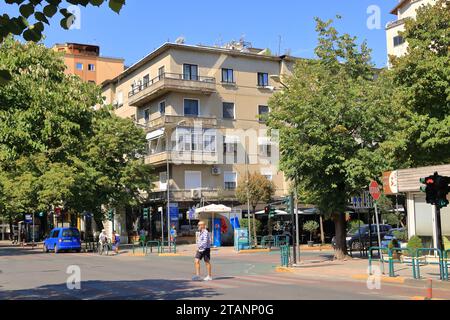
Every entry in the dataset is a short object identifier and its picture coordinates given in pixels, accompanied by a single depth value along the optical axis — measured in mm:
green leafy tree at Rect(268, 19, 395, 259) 23522
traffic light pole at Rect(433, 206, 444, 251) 15969
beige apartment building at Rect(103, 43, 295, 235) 50219
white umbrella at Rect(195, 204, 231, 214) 39778
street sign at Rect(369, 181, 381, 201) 18641
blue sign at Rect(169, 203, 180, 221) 39844
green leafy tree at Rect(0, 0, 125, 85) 6465
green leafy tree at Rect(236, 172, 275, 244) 40562
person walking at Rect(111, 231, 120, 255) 37556
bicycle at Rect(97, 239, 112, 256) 36312
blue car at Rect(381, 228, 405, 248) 27719
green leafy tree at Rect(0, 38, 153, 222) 14242
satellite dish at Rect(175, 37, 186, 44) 53347
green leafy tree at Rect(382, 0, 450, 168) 20438
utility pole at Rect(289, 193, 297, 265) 21947
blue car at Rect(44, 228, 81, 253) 38656
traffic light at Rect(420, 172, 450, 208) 15820
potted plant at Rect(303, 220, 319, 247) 42062
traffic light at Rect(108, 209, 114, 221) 42125
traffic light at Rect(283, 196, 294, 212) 22173
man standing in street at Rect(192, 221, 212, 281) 17355
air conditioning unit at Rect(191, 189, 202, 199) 49844
